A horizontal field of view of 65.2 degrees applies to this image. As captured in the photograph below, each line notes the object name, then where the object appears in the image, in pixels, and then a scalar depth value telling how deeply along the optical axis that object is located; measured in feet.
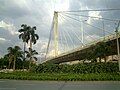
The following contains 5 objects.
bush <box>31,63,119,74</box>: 51.08
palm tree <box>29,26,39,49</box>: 87.16
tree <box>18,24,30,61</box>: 86.88
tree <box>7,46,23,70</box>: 116.46
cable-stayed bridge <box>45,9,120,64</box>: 54.94
